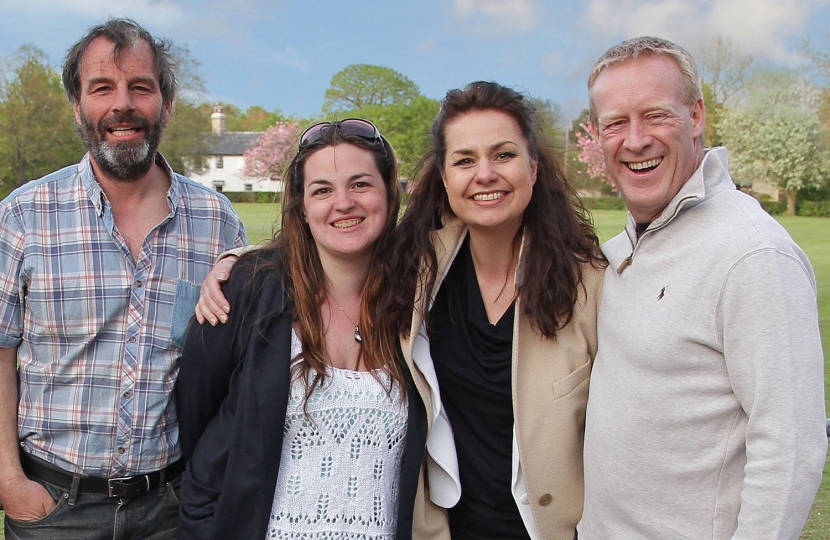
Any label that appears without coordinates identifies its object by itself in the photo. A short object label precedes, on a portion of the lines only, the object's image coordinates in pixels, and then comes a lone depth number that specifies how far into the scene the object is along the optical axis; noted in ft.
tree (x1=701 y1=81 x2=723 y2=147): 174.75
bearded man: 10.18
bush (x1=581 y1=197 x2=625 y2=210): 153.38
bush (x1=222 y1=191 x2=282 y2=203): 208.74
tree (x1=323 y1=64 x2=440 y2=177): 248.93
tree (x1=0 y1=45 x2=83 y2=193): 162.20
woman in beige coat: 9.62
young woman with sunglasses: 9.24
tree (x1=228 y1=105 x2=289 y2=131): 334.65
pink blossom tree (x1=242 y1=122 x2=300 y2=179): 229.04
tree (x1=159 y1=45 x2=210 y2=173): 184.14
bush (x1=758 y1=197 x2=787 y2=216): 153.20
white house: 278.87
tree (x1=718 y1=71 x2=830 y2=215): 164.04
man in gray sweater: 6.75
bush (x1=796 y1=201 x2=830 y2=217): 148.25
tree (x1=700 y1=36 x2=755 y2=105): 183.62
